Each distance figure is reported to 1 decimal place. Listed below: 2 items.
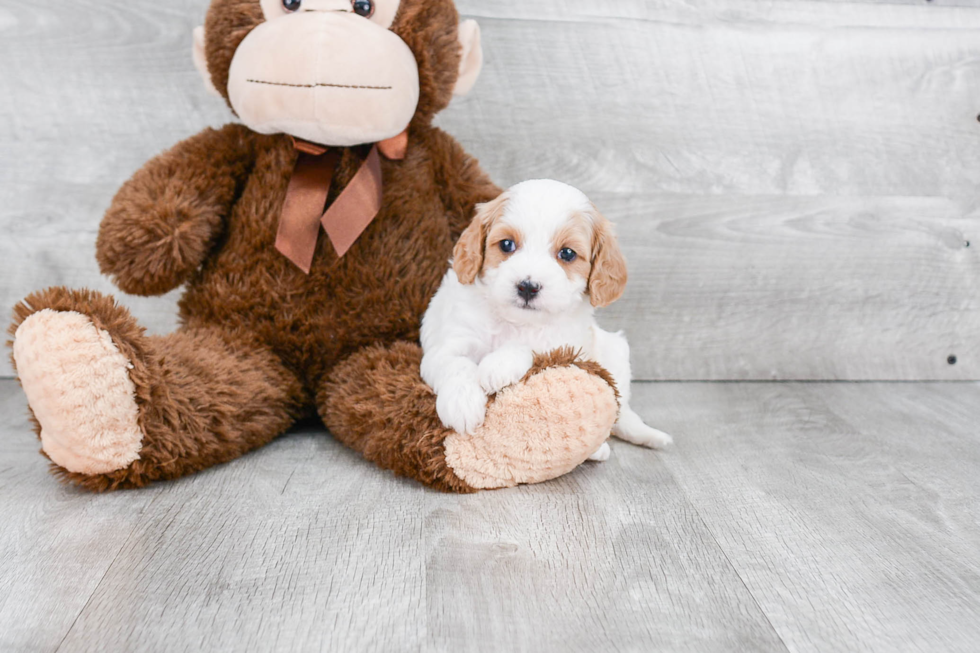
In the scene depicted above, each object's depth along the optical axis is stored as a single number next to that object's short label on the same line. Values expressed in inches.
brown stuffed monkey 45.0
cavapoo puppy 45.9
